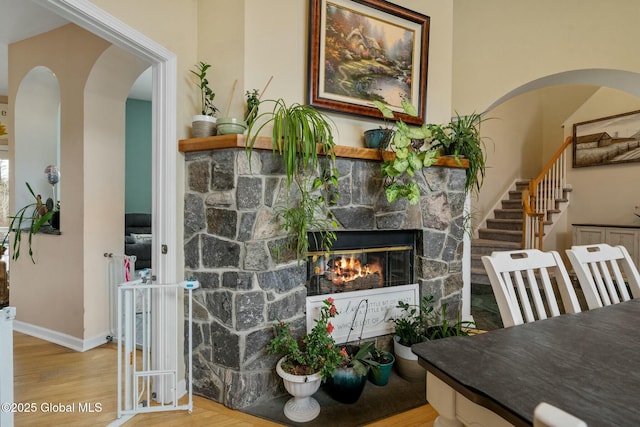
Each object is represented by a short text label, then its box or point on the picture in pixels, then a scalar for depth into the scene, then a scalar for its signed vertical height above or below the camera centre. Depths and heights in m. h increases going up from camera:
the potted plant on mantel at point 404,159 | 2.11 +0.29
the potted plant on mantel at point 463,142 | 2.59 +0.49
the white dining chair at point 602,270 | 1.59 -0.33
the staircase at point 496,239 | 3.63 -0.58
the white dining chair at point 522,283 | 1.32 -0.33
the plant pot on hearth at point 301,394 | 1.82 -1.08
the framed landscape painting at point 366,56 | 2.23 +1.07
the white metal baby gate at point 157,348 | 1.83 -0.91
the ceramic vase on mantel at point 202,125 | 1.99 +0.45
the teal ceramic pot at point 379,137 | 2.30 +0.46
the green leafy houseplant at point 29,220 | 2.80 -0.20
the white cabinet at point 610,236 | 4.38 -0.43
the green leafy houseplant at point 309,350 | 1.87 -0.88
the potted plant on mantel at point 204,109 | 1.99 +0.59
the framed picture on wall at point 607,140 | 4.84 +1.02
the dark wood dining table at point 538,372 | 0.70 -0.43
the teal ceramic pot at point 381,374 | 2.14 -1.13
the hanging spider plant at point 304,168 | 1.84 +0.20
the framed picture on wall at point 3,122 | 4.87 +1.11
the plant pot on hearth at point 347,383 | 1.94 -1.08
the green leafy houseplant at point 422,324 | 2.33 -0.90
